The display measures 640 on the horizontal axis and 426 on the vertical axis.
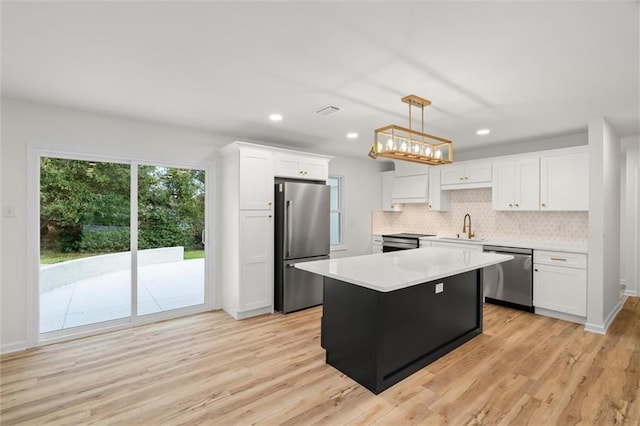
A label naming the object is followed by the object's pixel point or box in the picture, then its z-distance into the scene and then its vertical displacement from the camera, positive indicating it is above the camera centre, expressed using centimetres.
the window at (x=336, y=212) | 591 +1
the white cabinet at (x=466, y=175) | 493 +62
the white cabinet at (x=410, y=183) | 576 +56
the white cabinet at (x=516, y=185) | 439 +42
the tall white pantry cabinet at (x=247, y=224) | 402 -16
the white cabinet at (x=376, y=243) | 629 -63
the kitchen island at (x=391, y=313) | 241 -89
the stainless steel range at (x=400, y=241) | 558 -53
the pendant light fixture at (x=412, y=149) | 260 +56
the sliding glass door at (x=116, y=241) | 338 -36
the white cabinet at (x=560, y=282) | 379 -87
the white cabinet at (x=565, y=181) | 395 +42
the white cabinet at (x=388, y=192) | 638 +43
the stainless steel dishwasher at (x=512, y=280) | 423 -95
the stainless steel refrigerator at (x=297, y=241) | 429 -40
